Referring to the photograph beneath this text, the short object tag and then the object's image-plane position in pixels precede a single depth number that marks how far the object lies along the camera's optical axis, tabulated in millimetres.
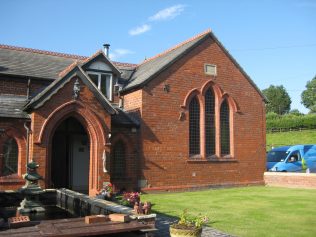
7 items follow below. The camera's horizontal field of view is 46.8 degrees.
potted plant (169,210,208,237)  7621
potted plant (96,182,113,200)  13686
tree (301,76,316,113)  106500
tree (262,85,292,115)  117312
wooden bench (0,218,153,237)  6918
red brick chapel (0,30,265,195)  15930
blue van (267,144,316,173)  25141
